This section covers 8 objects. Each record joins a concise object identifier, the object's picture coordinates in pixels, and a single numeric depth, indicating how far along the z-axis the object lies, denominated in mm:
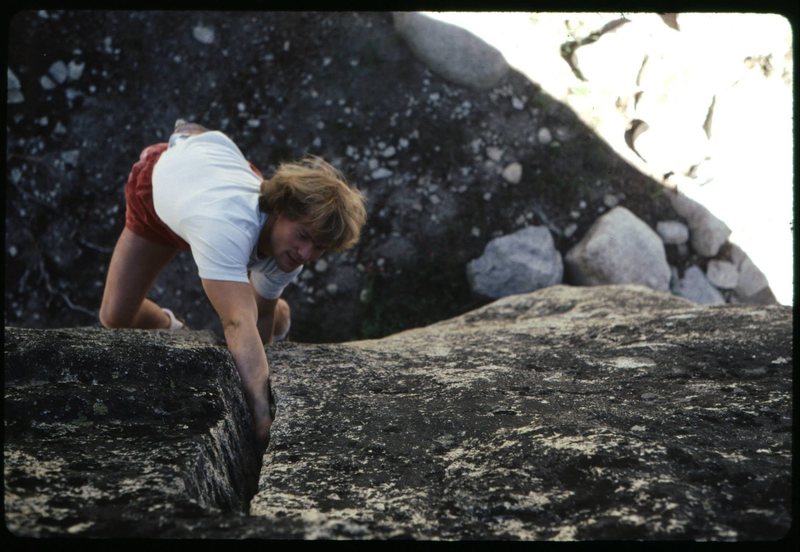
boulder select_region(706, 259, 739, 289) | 4625
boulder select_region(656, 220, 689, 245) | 4625
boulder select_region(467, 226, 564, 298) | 4352
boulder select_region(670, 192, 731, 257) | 4625
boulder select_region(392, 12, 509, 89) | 4785
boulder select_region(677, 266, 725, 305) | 4574
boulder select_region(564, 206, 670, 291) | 4340
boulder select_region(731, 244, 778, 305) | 4613
